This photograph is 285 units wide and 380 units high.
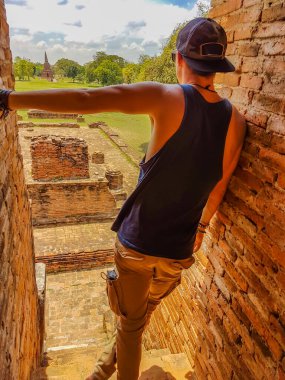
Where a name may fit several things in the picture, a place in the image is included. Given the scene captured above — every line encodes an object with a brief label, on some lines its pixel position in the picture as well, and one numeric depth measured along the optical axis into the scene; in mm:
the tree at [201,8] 15988
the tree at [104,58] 79000
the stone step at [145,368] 2852
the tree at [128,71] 50719
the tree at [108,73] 62969
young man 1517
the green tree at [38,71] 122350
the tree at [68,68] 100250
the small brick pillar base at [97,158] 13825
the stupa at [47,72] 73956
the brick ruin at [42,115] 28703
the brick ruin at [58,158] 10508
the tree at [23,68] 80250
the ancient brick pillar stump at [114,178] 10923
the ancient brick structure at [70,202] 9789
